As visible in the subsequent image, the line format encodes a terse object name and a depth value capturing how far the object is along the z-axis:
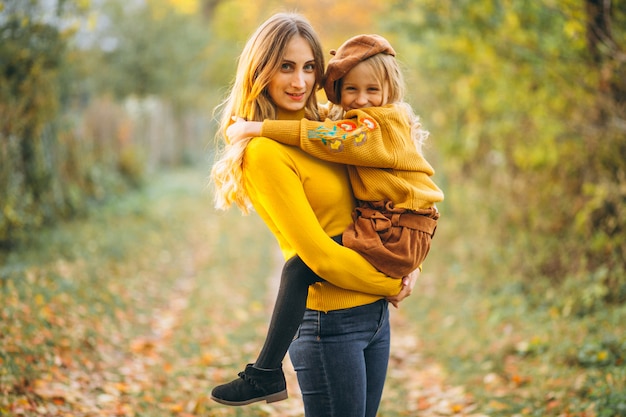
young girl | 2.37
